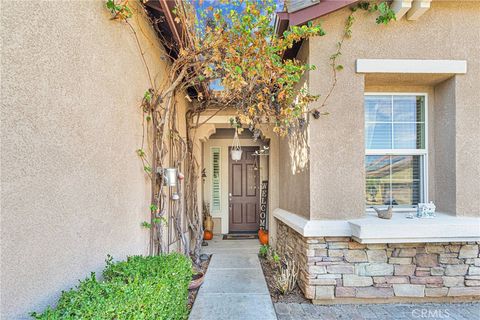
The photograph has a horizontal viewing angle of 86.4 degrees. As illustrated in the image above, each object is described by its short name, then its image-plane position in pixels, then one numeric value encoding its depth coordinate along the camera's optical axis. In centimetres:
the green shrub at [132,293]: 161
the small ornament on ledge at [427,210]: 365
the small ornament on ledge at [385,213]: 356
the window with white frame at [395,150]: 407
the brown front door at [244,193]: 820
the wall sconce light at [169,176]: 349
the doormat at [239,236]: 751
